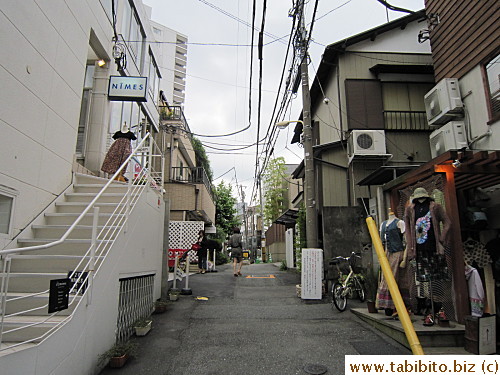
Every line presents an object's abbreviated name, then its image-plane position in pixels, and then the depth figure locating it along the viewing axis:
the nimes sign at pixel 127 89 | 8.31
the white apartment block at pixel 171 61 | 38.69
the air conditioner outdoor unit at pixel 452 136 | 7.78
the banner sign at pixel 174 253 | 8.74
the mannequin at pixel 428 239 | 4.96
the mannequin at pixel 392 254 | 5.48
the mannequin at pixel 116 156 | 7.87
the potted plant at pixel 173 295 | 7.37
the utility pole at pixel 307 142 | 8.22
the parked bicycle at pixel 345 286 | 6.69
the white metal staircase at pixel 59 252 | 3.41
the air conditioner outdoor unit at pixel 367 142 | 9.91
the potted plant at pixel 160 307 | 6.42
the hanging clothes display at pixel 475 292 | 5.02
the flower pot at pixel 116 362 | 4.03
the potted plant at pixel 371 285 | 6.16
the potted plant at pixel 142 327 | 5.11
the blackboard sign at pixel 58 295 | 2.99
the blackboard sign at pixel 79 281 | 3.62
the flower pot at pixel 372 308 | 5.98
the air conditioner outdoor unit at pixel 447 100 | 7.83
